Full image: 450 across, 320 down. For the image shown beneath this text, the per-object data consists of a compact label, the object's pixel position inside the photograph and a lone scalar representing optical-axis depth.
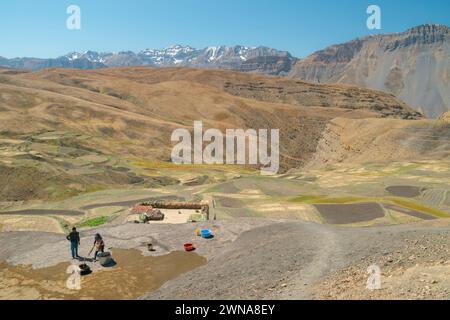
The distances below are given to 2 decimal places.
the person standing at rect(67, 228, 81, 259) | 24.47
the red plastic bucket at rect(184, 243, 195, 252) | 27.17
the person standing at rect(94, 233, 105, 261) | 24.94
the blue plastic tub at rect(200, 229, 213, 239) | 29.62
